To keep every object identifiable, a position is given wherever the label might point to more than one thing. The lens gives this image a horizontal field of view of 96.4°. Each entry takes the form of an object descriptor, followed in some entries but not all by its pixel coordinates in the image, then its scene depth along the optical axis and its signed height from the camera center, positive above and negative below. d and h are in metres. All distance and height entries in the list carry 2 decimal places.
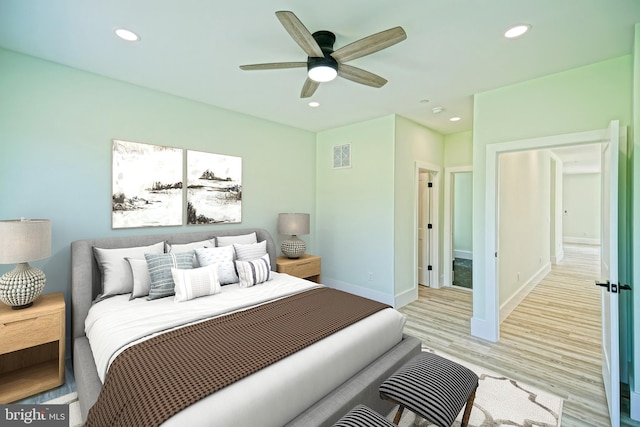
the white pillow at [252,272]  2.98 -0.64
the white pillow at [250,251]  3.34 -0.47
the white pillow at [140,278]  2.56 -0.60
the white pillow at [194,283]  2.50 -0.64
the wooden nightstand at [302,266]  4.00 -0.78
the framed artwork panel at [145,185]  3.00 +0.30
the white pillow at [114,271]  2.58 -0.54
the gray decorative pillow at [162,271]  2.54 -0.54
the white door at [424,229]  5.18 -0.29
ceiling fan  1.70 +1.08
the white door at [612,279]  1.89 -0.46
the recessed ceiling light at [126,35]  2.13 +1.35
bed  1.39 -0.87
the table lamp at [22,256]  2.07 -0.33
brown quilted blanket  1.29 -0.81
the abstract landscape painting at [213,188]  3.56 +0.32
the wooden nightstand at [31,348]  2.08 -1.00
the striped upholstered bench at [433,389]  1.52 -1.01
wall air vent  4.60 +0.93
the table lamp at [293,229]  4.19 -0.24
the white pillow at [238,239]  3.51 -0.35
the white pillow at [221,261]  2.99 -0.52
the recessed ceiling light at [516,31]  2.06 +1.35
